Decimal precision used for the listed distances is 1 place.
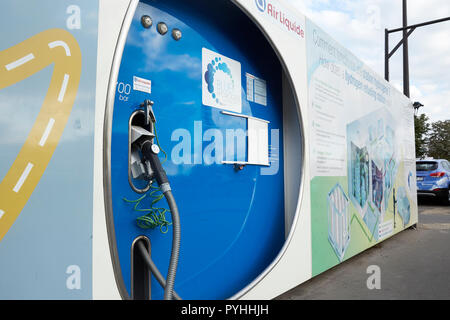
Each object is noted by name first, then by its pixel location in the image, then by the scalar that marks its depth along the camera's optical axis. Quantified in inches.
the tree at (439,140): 1400.8
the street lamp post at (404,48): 461.5
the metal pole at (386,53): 475.4
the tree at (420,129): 970.2
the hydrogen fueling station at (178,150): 61.0
